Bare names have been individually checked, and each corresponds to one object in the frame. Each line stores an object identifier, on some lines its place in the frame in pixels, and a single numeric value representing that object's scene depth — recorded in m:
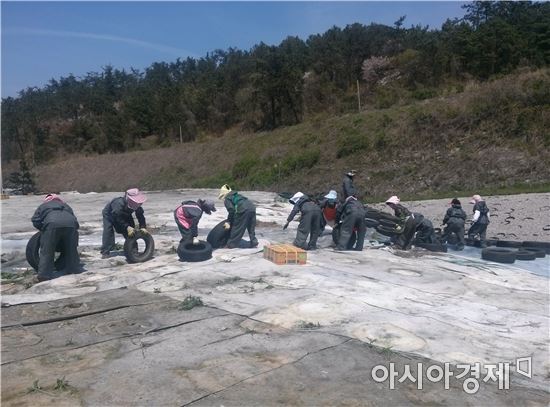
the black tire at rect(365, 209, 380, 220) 13.77
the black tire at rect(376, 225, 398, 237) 12.75
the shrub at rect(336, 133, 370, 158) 31.30
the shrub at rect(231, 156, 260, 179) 36.00
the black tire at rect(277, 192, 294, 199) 23.43
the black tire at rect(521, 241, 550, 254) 12.47
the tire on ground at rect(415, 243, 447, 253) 12.43
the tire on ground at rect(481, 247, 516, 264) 11.34
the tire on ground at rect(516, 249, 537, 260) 11.59
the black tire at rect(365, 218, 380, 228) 13.67
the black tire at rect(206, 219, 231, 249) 11.93
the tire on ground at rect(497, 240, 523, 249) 12.97
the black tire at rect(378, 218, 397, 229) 12.89
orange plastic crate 10.27
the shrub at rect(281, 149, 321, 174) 32.63
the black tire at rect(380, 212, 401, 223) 12.88
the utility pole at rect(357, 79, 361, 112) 39.88
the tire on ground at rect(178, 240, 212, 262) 10.53
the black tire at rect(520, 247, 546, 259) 11.80
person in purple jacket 11.48
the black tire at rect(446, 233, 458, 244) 13.11
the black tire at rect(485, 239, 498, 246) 13.20
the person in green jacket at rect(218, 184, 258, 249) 11.96
